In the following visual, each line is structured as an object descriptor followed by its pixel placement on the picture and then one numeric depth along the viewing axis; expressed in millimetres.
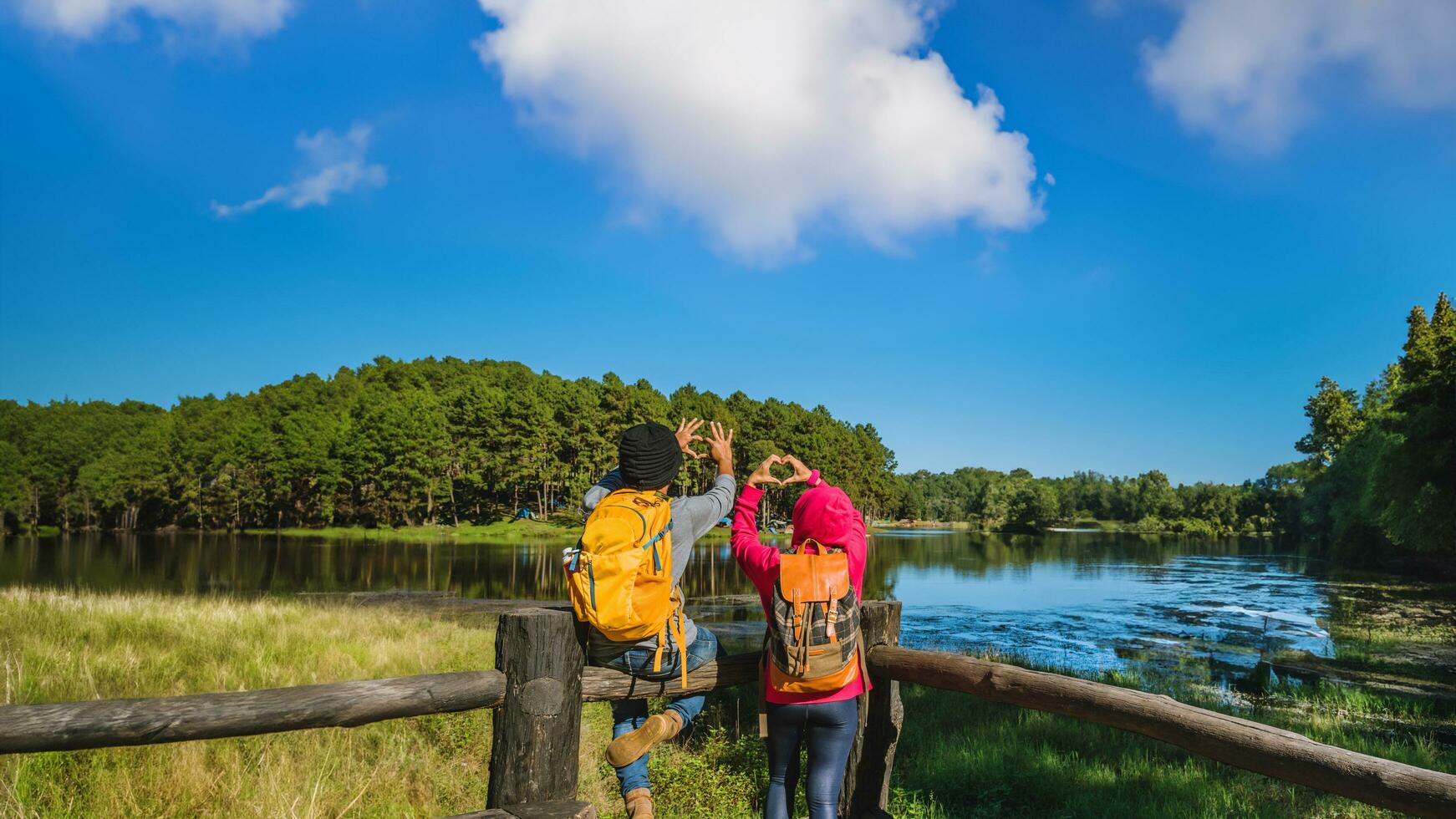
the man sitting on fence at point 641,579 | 3145
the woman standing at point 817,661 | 3350
